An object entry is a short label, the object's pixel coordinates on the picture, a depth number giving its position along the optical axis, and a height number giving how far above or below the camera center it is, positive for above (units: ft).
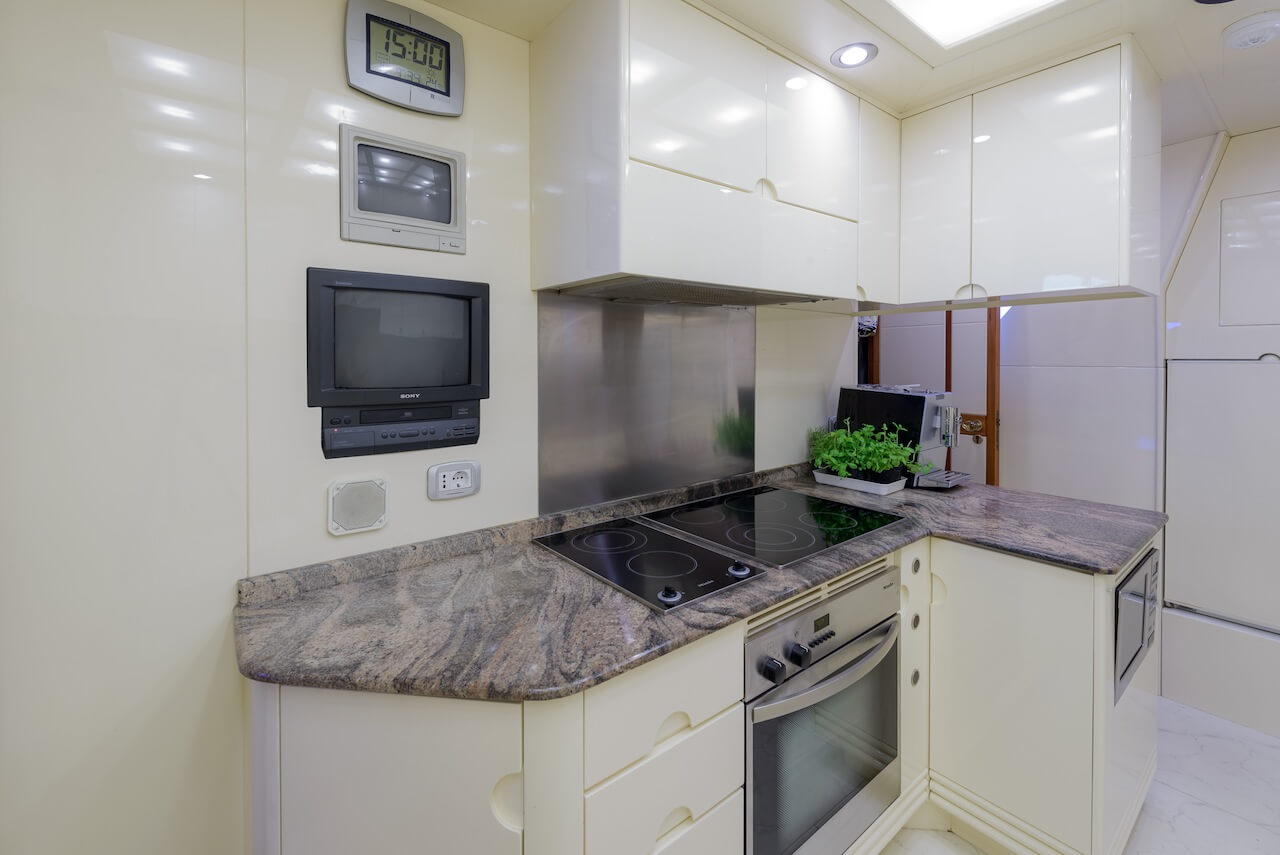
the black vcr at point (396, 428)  3.97 -0.10
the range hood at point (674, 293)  4.57 +1.12
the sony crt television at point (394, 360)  3.90 +0.41
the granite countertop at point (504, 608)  2.81 -1.21
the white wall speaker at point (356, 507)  4.00 -0.66
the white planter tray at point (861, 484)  6.54 -0.82
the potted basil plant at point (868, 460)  6.61 -0.53
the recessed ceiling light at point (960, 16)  4.76 +3.49
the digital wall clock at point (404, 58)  3.94 +2.63
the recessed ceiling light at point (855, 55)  5.07 +3.32
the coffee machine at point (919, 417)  6.76 -0.01
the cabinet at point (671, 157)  4.03 +2.06
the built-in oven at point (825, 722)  3.79 -2.29
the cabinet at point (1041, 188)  4.97 +2.23
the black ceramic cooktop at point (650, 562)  3.78 -1.12
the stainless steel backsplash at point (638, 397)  5.13 +0.19
